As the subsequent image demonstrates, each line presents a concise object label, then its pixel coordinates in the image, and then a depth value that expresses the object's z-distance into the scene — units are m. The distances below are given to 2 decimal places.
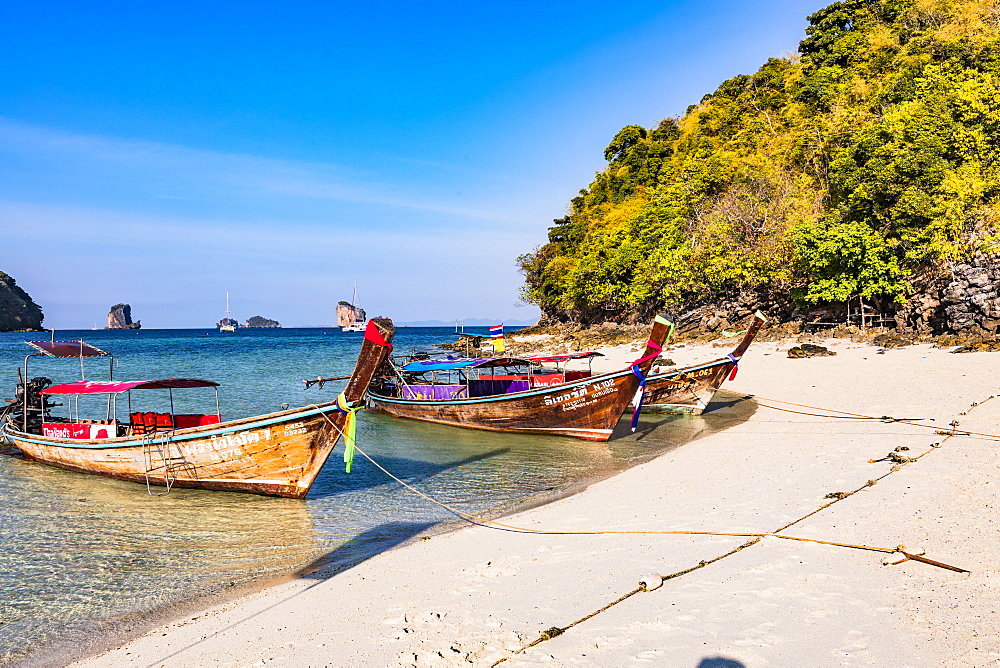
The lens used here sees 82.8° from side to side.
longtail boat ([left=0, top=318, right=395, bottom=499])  10.47
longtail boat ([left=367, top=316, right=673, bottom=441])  15.92
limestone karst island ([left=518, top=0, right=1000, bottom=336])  26.95
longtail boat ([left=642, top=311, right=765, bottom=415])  19.03
